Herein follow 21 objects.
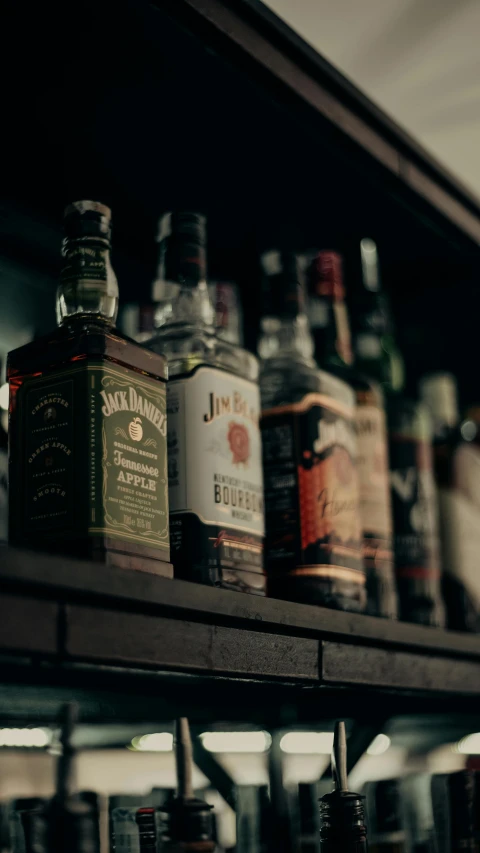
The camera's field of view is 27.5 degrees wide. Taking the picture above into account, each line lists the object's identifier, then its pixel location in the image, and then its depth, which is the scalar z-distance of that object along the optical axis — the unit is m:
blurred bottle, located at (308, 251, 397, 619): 1.04
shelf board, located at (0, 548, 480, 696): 0.59
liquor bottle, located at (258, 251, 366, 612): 0.90
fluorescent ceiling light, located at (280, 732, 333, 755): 1.18
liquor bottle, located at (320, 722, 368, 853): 0.78
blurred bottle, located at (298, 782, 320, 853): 0.97
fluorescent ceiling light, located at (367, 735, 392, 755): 1.26
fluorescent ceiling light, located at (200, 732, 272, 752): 1.08
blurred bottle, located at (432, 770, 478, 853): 0.99
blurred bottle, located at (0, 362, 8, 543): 0.80
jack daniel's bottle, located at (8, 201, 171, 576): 0.70
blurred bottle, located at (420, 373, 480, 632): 1.18
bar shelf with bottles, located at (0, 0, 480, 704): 0.74
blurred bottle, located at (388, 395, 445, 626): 1.10
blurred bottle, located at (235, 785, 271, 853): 0.97
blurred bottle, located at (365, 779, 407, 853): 0.96
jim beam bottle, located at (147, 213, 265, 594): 0.81
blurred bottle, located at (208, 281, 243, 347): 1.04
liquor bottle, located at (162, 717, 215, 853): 0.68
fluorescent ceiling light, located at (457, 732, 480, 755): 1.39
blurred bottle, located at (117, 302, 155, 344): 1.10
